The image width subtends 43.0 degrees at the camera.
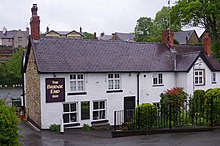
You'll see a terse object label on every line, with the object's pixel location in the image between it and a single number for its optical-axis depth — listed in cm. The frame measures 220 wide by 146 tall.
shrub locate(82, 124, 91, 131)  2214
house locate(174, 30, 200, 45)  6246
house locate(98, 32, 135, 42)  8283
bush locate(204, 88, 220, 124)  1448
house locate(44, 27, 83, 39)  7900
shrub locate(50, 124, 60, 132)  2083
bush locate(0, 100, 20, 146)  797
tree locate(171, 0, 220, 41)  3259
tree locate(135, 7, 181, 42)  6562
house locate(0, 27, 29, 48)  8606
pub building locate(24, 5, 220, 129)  2152
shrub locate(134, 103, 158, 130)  1538
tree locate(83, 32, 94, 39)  10258
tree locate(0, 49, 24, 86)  4972
